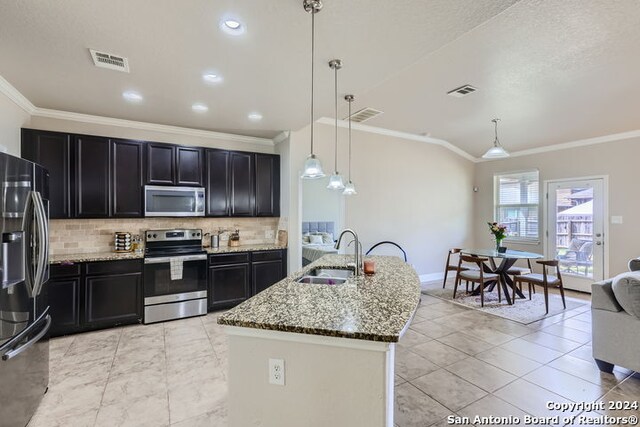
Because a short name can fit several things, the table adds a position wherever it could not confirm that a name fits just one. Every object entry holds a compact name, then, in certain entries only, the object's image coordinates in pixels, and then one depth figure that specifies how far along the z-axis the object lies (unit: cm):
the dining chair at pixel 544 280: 429
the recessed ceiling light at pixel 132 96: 321
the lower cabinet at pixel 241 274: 421
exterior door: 533
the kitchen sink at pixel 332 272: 277
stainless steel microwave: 403
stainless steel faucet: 248
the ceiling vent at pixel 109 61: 247
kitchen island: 136
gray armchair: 251
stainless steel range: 382
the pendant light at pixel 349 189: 406
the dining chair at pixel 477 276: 463
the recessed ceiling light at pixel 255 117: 390
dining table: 470
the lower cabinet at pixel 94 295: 335
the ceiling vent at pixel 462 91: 393
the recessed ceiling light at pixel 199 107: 356
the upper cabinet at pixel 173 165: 406
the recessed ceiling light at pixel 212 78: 284
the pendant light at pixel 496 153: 432
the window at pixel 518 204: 624
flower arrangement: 515
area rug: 418
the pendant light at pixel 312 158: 186
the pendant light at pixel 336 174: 256
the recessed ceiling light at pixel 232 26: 205
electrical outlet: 146
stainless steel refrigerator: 175
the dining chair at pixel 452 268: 505
